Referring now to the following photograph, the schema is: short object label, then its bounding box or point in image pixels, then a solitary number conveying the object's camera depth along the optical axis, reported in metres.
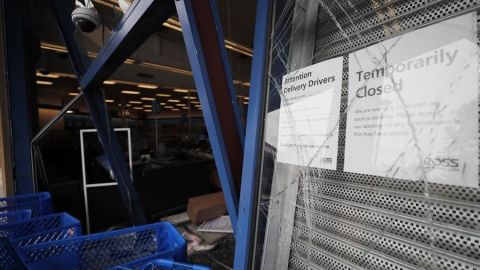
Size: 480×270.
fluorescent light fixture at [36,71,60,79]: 4.86
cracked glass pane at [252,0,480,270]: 0.39
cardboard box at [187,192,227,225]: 2.85
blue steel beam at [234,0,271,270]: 0.72
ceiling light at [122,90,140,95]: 7.12
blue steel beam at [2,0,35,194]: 2.62
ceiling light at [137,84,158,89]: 6.42
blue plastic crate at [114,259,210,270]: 0.94
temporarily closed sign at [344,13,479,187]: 0.38
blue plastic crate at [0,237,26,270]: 1.21
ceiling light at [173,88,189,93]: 7.18
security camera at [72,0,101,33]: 1.55
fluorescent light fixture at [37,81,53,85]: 5.79
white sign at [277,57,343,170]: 0.56
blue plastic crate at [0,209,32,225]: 1.80
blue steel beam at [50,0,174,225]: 1.88
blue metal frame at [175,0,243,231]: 0.81
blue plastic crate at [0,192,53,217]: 2.07
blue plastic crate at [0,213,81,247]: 1.44
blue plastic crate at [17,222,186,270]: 1.14
